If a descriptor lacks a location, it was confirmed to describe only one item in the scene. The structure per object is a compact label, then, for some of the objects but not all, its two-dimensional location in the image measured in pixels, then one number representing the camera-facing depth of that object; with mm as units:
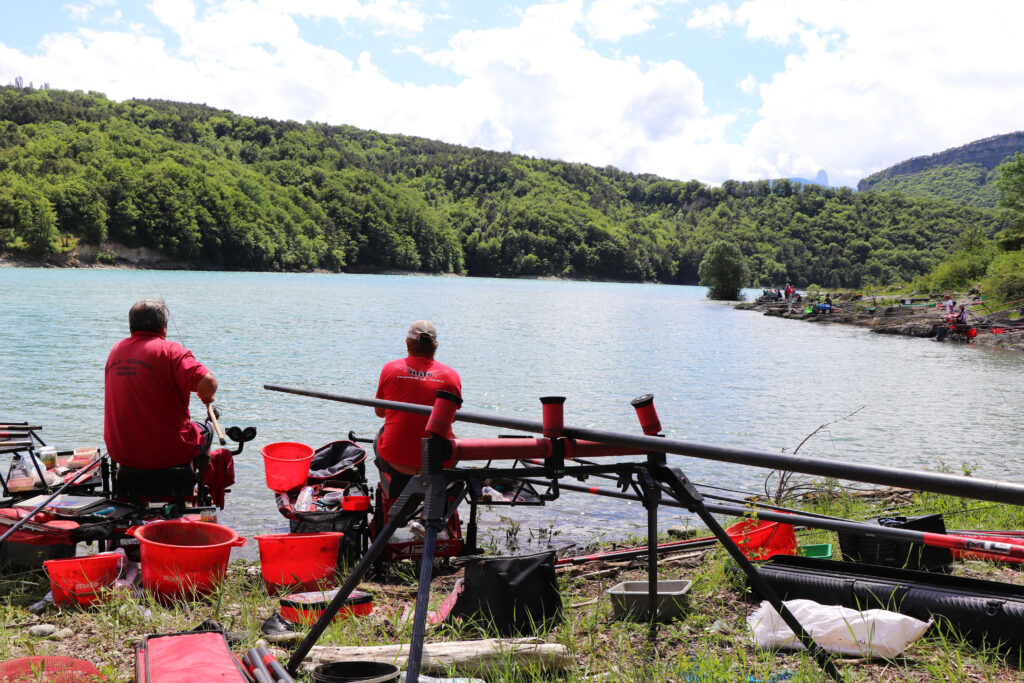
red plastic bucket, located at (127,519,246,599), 4727
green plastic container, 5984
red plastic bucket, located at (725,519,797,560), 5871
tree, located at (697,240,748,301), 91688
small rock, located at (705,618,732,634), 4309
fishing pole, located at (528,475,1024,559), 3871
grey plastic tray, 4539
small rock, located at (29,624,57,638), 4129
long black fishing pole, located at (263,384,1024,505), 2197
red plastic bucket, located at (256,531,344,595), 5461
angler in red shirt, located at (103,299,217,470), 5578
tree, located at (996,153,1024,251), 57125
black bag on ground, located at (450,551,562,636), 4305
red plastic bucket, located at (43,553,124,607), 4707
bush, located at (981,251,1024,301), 43062
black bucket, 3283
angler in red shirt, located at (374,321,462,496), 6328
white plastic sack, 3721
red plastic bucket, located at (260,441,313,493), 7164
